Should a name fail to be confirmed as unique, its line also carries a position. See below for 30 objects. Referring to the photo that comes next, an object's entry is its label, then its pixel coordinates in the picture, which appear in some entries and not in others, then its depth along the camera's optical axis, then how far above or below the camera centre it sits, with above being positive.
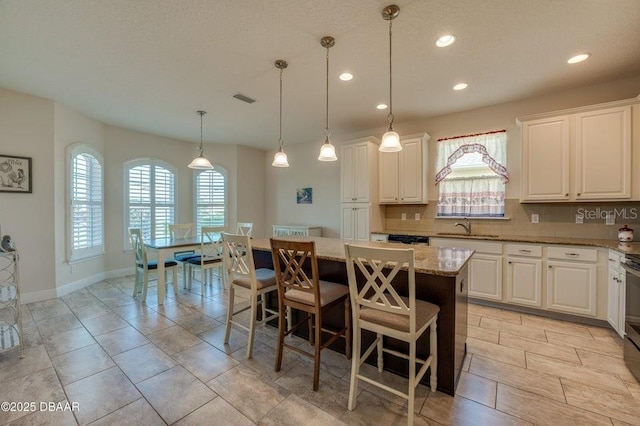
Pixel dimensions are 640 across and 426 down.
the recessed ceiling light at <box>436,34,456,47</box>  2.38 +1.50
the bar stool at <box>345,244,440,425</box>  1.57 -0.66
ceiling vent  3.63 +1.52
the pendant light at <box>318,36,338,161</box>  2.83 +0.60
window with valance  3.87 +0.53
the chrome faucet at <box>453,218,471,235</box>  3.97 -0.22
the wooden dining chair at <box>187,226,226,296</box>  4.10 -0.71
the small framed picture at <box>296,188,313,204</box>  5.96 +0.33
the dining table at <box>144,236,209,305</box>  3.72 -0.52
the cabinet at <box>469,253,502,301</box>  3.45 -0.83
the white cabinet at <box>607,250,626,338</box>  2.57 -0.80
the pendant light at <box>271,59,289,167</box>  3.23 +0.60
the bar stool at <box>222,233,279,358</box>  2.39 -0.60
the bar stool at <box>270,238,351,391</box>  1.96 -0.65
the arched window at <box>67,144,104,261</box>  4.21 +0.11
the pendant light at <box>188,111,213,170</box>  4.04 +0.69
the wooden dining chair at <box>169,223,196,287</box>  4.36 -0.72
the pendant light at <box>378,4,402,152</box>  2.44 +0.62
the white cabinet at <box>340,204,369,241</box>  4.42 -0.18
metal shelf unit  2.38 -1.20
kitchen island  1.91 -0.67
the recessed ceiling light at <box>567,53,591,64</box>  2.66 +1.50
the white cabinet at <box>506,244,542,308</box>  3.23 -0.76
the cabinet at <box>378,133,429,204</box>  4.24 +0.59
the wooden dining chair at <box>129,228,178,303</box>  3.77 -0.76
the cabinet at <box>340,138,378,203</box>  4.40 +0.67
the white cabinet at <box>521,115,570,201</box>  3.27 +0.63
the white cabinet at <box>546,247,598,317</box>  2.96 -0.77
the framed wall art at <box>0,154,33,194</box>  3.52 +0.47
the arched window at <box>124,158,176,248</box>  5.21 +0.28
